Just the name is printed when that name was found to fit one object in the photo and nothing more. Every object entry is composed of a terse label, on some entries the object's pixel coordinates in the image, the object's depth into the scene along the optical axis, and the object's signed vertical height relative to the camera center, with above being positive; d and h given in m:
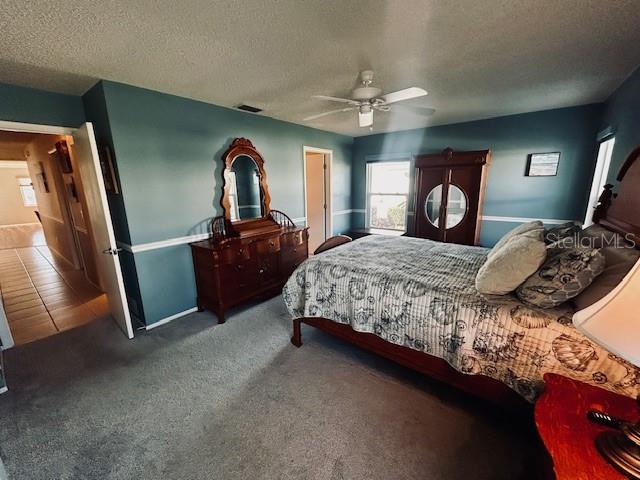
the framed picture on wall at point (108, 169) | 2.43 +0.20
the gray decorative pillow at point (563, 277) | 1.29 -0.50
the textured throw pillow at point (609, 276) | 1.21 -0.46
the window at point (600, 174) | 3.02 +0.07
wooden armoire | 3.64 -0.17
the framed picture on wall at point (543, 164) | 3.44 +0.22
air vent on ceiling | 3.01 +0.94
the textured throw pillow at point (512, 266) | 1.49 -0.50
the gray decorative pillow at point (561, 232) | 1.89 -0.39
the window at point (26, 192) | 8.52 -0.01
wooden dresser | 2.78 -0.68
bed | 1.28 -0.84
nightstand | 0.75 -0.83
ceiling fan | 1.99 +0.70
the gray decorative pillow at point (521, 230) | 2.00 -0.39
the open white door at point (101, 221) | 2.25 -0.29
